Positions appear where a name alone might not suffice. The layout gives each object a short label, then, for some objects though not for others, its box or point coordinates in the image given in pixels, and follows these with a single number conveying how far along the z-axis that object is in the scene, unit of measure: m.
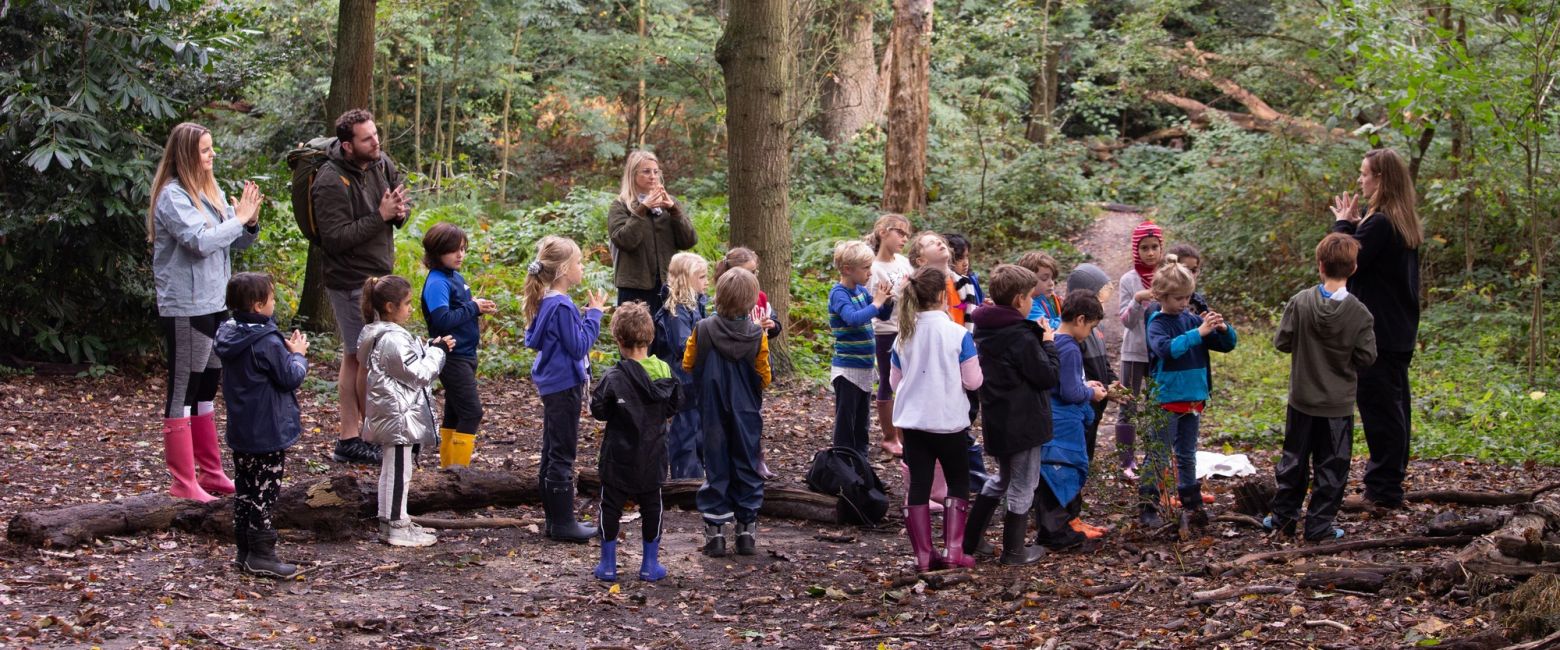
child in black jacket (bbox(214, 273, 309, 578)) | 5.61
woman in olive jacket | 7.66
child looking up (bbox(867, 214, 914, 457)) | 7.96
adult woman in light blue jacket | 6.43
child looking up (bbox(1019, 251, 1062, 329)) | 7.26
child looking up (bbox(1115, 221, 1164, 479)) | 7.39
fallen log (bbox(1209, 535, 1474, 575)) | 5.84
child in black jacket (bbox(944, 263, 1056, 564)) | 6.06
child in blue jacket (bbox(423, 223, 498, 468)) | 6.92
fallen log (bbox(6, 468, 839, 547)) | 5.76
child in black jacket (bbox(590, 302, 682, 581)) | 5.94
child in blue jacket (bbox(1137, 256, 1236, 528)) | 6.38
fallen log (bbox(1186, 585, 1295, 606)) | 5.18
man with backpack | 7.34
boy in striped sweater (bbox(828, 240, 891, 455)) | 7.45
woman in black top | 6.65
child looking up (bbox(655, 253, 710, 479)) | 7.19
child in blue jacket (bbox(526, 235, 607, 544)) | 6.46
